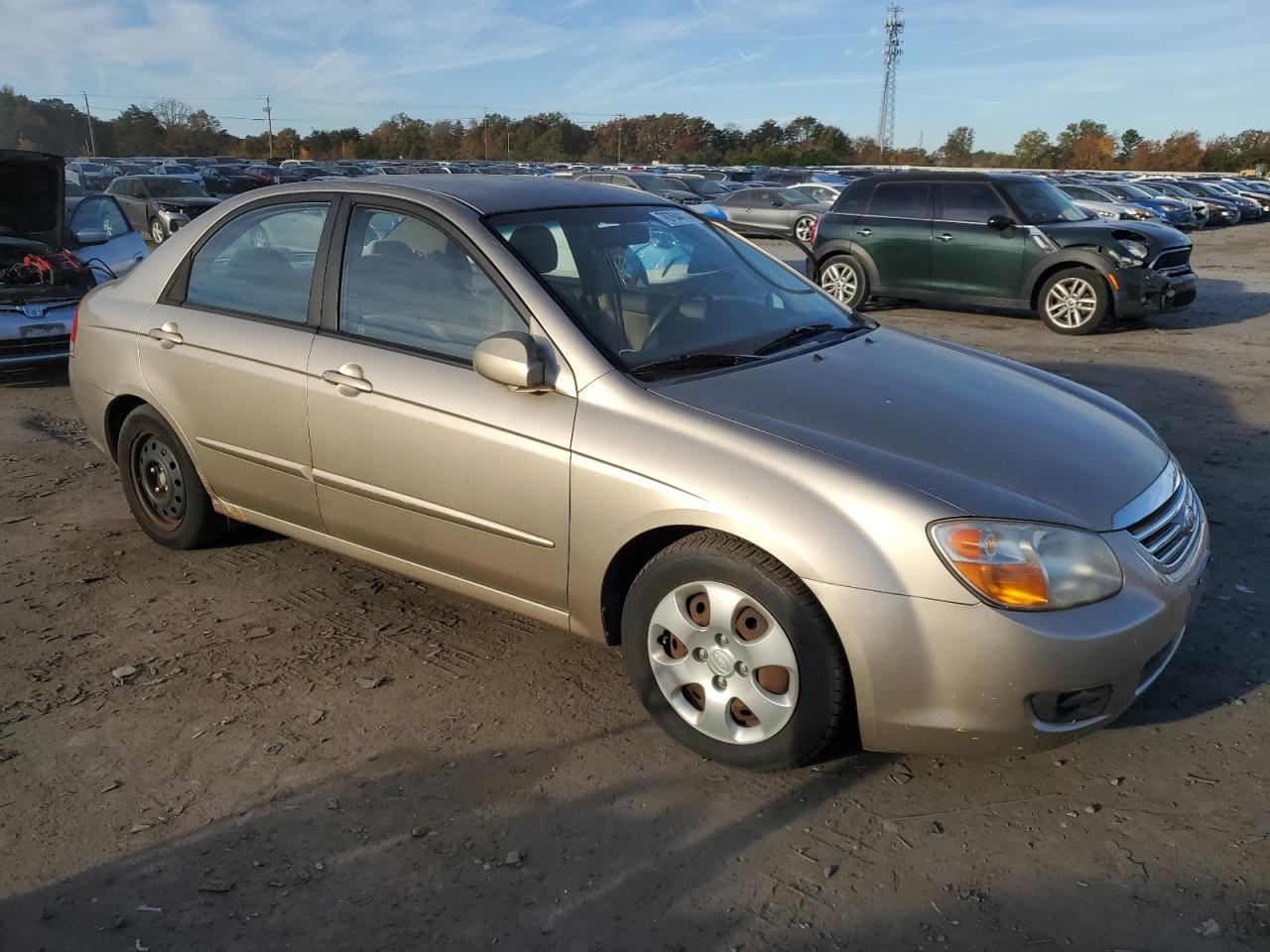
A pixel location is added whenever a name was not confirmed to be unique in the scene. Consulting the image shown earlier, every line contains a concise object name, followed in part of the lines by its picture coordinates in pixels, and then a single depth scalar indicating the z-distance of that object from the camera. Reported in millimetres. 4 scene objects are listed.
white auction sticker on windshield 4230
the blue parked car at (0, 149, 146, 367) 8438
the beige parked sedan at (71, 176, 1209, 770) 2729
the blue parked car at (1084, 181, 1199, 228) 28672
